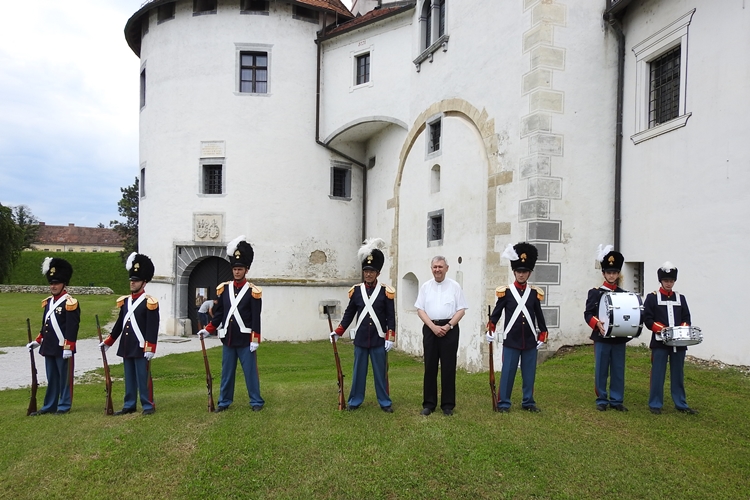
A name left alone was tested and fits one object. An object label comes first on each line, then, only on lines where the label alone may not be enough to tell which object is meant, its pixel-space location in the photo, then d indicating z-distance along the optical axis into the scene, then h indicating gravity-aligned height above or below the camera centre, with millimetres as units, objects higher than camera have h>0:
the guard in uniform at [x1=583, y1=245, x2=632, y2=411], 6570 -1161
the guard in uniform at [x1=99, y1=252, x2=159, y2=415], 6703 -1106
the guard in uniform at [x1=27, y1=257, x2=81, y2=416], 6941 -1181
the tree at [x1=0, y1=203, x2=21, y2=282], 31906 -80
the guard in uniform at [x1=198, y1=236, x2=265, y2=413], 6785 -987
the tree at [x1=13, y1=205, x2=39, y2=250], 56388 +2331
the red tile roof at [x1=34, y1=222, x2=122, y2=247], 79625 +701
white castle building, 9594 +2290
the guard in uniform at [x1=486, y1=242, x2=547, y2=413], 6469 -894
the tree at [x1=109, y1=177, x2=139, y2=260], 40969 +2153
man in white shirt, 6438 -986
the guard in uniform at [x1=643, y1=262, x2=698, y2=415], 6449 -991
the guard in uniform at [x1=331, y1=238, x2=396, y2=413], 6703 -974
